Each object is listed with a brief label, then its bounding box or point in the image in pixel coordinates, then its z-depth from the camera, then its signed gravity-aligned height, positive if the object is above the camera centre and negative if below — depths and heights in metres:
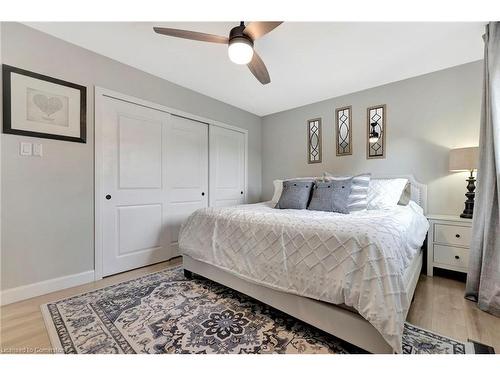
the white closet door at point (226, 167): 3.48 +0.30
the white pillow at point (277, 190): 2.96 -0.07
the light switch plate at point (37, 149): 1.93 +0.31
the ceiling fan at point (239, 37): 1.54 +1.07
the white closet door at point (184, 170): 2.94 +0.20
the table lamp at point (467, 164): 2.14 +0.20
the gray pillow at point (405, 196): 2.43 -0.12
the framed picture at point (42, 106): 1.81 +0.70
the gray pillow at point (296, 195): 2.42 -0.11
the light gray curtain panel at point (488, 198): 1.68 -0.10
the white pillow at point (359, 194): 2.19 -0.09
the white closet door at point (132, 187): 2.38 -0.02
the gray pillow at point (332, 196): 2.17 -0.12
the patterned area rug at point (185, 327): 1.29 -0.94
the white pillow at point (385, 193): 2.29 -0.08
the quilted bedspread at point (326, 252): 1.11 -0.43
